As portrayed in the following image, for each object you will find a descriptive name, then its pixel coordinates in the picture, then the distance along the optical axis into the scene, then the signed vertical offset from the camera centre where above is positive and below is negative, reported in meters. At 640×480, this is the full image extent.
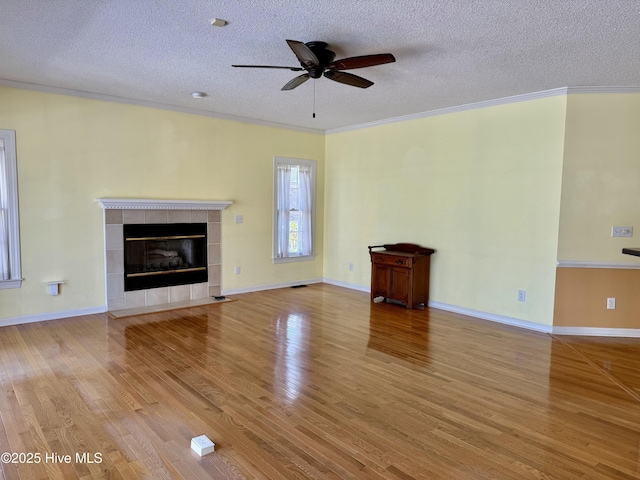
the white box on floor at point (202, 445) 2.39 -1.33
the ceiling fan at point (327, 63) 3.14 +1.11
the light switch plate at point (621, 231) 4.54 -0.18
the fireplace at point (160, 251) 5.38 -0.61
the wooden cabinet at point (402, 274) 5.71 -0.86
